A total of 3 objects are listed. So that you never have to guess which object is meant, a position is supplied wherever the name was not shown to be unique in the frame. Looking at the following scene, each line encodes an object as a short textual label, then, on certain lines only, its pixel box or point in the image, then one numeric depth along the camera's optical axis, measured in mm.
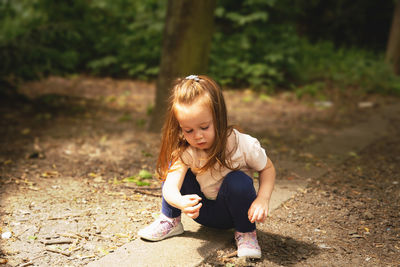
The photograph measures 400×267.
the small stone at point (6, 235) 2348
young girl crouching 2045
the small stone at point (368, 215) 2768
